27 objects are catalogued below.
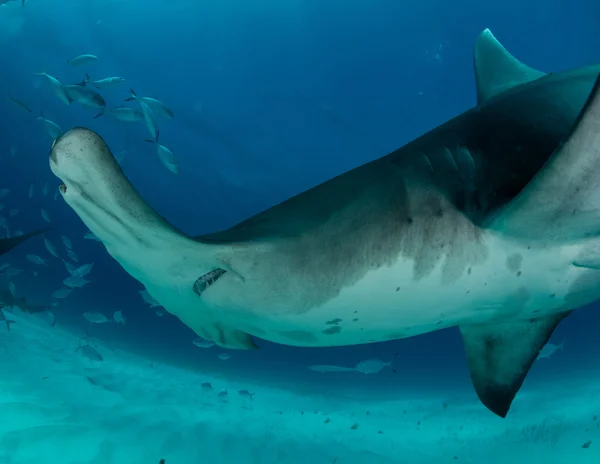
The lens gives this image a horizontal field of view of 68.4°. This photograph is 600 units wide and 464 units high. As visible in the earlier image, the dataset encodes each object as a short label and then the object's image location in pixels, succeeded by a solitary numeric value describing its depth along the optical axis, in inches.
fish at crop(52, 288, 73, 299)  430.1
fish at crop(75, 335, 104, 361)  461.3
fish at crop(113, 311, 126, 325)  446.0
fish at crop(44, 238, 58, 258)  415.3
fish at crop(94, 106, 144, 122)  323.0
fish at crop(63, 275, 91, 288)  420.2
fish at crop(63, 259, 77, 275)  419.6
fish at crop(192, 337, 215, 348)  445.1
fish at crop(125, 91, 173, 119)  327.6
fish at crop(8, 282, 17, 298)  478.8
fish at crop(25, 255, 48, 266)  410.6
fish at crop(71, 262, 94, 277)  406.9
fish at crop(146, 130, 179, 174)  339.6
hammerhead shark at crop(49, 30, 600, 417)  57.1
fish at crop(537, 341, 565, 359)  477.8
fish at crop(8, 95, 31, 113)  363.2
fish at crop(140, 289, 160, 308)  365.2
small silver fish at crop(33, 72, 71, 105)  312.0
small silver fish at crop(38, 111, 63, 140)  343.0
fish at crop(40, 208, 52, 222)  416.2
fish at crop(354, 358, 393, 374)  406.6
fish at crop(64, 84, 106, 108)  299.4
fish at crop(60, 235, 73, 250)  412.5
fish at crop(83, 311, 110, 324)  415.8
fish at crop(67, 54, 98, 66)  342.8
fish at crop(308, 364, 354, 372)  402.0
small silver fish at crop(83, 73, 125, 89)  325.4
